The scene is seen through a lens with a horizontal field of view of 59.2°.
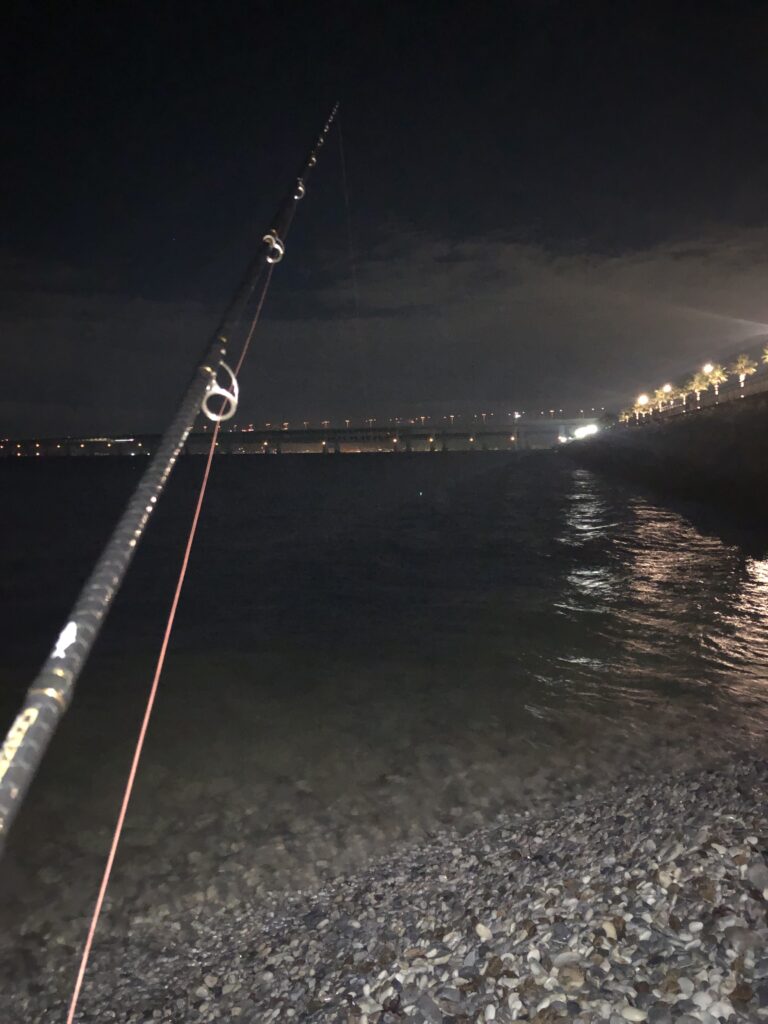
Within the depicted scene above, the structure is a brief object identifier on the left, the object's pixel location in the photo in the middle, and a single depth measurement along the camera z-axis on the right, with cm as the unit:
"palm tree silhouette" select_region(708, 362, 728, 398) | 12638
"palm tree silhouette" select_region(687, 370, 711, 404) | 12615
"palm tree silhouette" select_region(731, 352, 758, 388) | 11700
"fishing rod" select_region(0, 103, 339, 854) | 217
